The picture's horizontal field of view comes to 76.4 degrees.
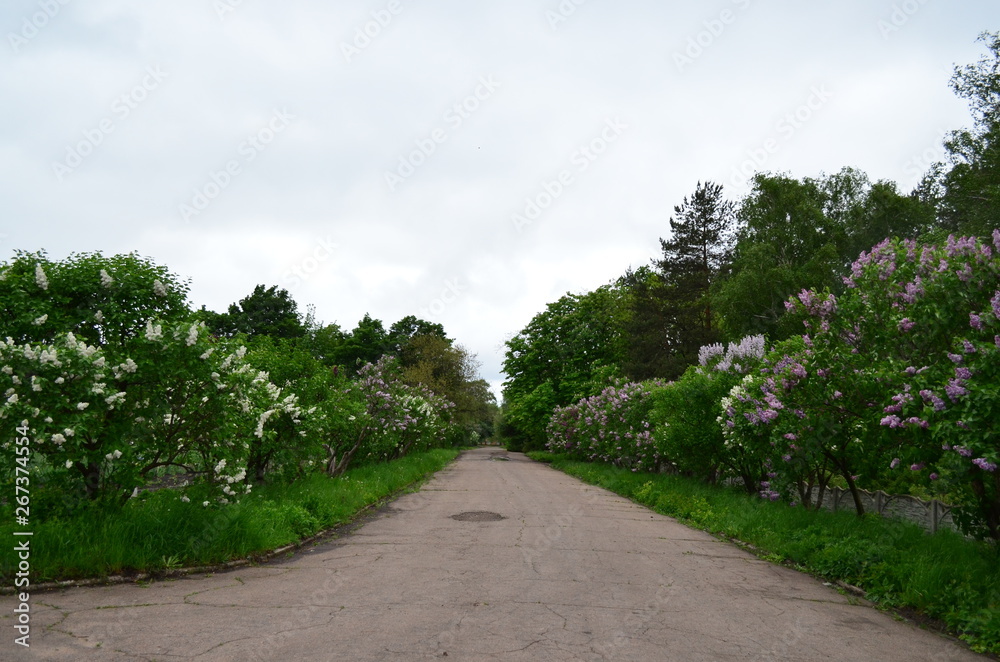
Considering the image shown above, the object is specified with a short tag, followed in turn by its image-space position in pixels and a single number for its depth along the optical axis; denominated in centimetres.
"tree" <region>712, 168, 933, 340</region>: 3388
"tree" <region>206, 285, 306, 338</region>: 6012
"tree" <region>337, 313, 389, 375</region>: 6919
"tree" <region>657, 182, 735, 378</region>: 3922
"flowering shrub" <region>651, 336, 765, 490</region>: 1384
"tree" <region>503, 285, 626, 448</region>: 4191
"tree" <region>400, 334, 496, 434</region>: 5512
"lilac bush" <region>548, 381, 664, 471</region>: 2083
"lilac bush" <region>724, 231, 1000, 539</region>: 584
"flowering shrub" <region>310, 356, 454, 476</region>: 1418
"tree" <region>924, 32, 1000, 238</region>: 2534
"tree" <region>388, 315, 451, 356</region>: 7582
